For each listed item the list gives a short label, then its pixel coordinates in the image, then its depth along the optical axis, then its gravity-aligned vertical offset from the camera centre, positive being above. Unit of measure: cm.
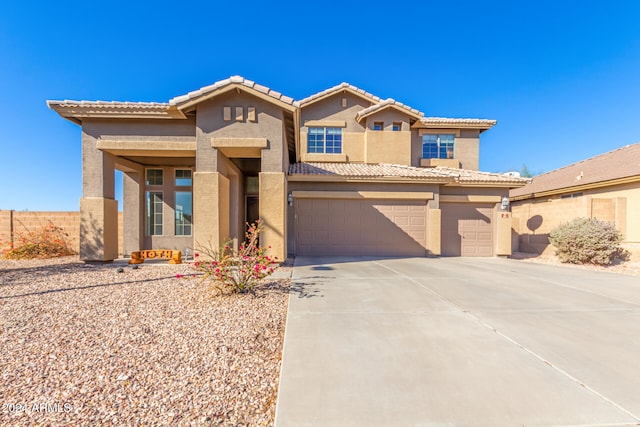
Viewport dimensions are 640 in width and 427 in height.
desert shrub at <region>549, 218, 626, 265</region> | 916 -100
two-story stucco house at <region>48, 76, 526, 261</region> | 779 +156
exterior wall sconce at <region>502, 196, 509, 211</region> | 1124 +51
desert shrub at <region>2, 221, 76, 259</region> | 941 -104
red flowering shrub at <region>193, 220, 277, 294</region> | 502 -109
